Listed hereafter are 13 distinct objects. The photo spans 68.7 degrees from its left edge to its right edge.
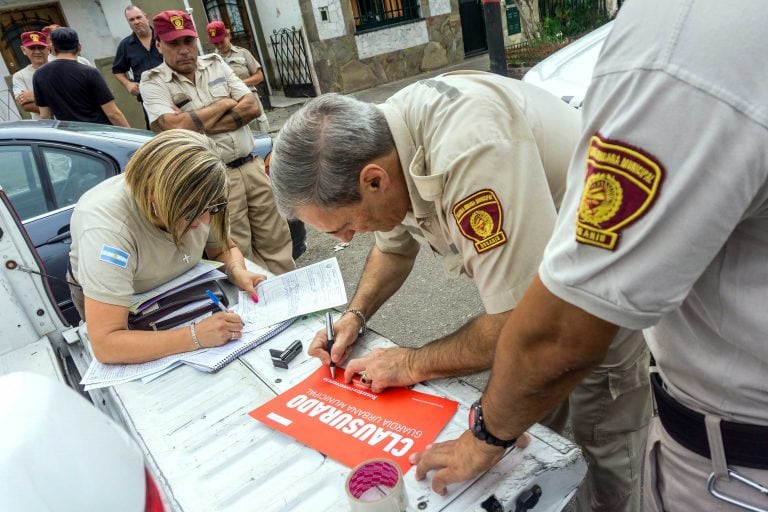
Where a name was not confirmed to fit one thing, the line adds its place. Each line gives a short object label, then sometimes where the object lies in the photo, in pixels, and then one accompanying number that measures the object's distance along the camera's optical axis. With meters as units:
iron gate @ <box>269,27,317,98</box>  10.59
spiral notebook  1.62
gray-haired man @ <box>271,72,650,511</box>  1.16
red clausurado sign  1.19
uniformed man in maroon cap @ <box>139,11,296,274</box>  3.38
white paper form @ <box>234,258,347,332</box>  1.80
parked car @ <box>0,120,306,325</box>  2.90
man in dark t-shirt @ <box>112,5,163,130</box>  4.76
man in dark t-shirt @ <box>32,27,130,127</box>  4.21
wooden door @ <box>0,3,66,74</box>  8.70
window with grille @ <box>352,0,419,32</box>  10.92
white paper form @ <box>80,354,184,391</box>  1.64
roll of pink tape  0.97
